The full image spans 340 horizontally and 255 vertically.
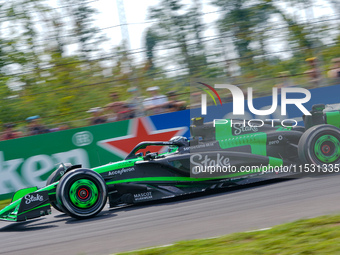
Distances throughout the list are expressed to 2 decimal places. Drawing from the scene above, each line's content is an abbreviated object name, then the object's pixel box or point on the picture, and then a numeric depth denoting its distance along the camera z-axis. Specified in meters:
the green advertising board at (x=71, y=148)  19.72
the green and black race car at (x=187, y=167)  12.55
